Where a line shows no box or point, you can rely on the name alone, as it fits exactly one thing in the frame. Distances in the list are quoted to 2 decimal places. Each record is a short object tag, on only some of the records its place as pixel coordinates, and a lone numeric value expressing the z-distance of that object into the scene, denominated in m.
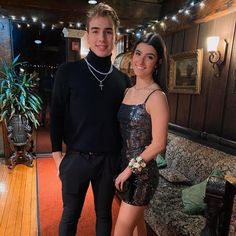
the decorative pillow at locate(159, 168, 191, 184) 2.46
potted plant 3.51
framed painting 2.77
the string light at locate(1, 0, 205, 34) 2.88
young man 1.30
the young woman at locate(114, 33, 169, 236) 1.25
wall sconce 2.39
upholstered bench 1.76
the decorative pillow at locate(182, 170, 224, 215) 1.85
